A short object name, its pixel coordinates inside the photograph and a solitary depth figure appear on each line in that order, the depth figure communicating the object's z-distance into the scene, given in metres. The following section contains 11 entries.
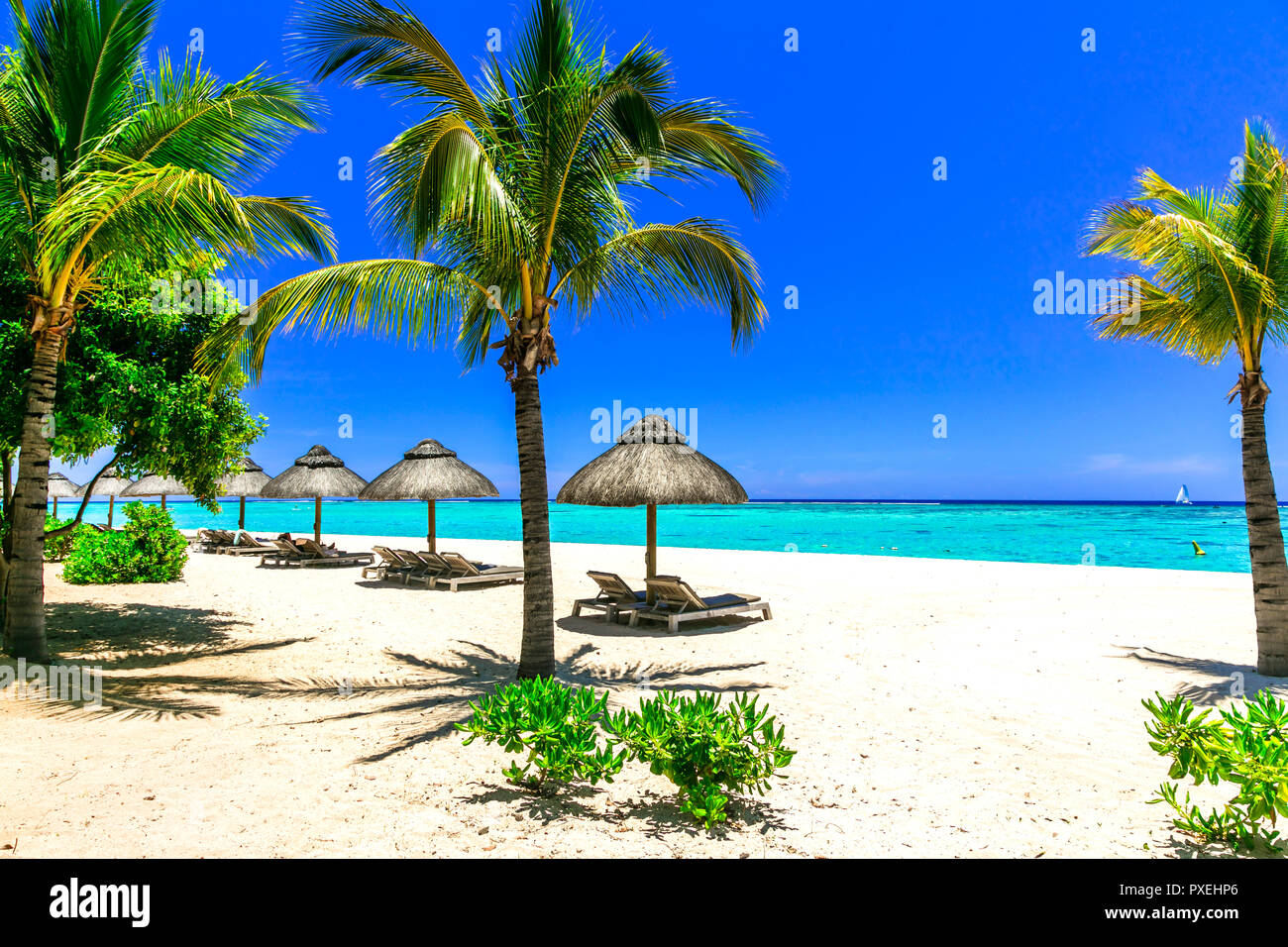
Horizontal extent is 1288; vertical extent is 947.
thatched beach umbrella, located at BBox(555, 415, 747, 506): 10.91
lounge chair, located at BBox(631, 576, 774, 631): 10.08
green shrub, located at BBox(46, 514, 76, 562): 16.77
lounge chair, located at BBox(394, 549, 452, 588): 14.23
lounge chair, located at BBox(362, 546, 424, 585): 14.91
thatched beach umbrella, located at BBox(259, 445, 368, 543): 20.02
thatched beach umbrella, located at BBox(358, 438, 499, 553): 16.62
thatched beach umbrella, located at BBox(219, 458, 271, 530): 22.96
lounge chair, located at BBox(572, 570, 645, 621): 10.71
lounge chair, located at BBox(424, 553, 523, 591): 13.85
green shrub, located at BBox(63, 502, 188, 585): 13.57
